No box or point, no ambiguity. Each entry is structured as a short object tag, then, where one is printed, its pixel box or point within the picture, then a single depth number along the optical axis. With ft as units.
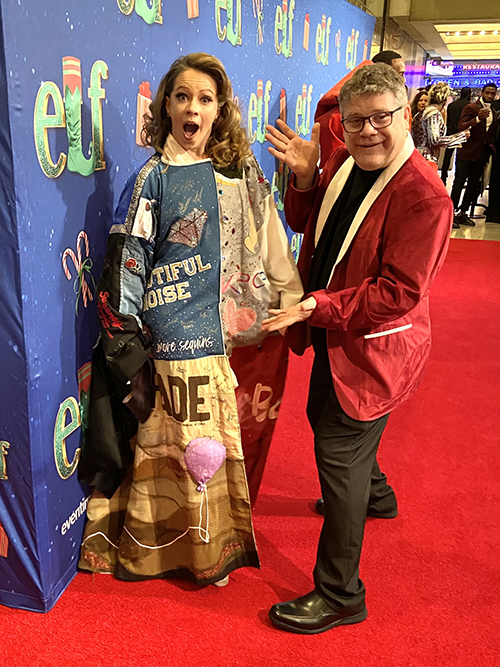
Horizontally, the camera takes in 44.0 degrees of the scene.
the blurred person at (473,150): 27.37
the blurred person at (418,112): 20.72
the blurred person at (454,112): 29.73
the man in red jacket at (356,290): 5.33
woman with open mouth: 5.91
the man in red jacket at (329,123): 10.17
